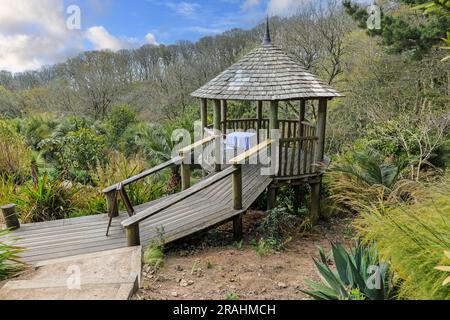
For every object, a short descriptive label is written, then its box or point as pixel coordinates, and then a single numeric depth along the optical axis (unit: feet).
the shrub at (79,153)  32.40
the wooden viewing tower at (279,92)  21.99
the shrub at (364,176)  22.14
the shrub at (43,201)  20.92
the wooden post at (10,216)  17.89
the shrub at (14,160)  28.58
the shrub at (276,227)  18.80
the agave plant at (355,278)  10.09
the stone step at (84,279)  10.82
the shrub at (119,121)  51.47
